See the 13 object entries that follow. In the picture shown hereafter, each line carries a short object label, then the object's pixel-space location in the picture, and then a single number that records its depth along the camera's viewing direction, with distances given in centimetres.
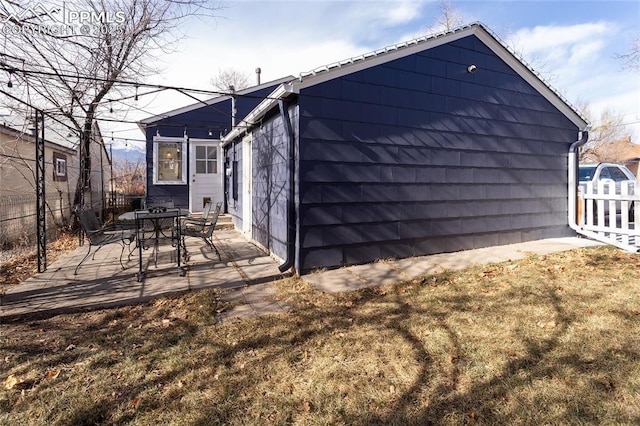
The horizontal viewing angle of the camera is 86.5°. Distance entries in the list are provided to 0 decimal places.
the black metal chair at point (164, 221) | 639
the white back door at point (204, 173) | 1169
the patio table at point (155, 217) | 478
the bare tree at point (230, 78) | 2702
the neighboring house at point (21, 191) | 732
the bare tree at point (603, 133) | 2350
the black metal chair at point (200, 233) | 559
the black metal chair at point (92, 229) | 513
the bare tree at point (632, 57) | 977
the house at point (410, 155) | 504
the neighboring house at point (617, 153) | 2402
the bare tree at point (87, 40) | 461
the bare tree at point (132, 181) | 2334
